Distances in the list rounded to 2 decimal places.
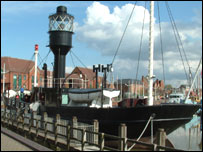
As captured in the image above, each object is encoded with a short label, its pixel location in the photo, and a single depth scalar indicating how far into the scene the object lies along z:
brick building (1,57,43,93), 60.22
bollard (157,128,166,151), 7.92
